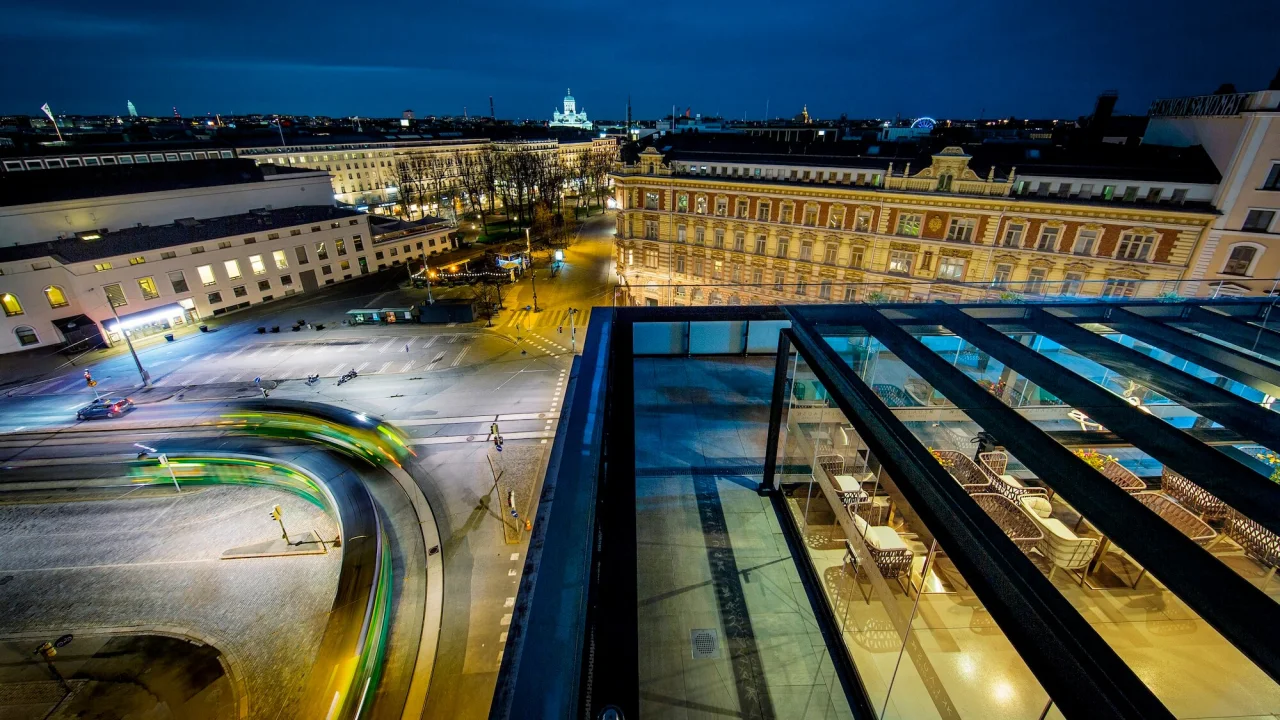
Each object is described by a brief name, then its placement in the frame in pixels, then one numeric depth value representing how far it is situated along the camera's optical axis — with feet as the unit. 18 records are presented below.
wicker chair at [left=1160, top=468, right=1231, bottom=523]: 14.15
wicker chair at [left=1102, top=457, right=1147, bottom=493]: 17.44
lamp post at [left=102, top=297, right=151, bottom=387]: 107.96
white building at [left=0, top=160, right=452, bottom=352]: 125.49
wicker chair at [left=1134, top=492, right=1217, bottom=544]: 14.46
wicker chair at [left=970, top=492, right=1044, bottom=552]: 17.87
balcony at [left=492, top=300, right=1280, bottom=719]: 12.17
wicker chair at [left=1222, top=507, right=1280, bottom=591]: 12.38
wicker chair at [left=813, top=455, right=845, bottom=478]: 26.35
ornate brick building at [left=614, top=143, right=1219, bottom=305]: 89.10
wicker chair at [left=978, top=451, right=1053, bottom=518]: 18.56
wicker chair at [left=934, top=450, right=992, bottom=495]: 18.40
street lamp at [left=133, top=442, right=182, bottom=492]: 76.74
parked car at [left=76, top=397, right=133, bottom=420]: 95.14
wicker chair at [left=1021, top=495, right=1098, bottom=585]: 18.07
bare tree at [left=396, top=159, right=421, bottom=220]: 275.43
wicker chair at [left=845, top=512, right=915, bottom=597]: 22.15
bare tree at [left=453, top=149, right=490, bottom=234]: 286.66
